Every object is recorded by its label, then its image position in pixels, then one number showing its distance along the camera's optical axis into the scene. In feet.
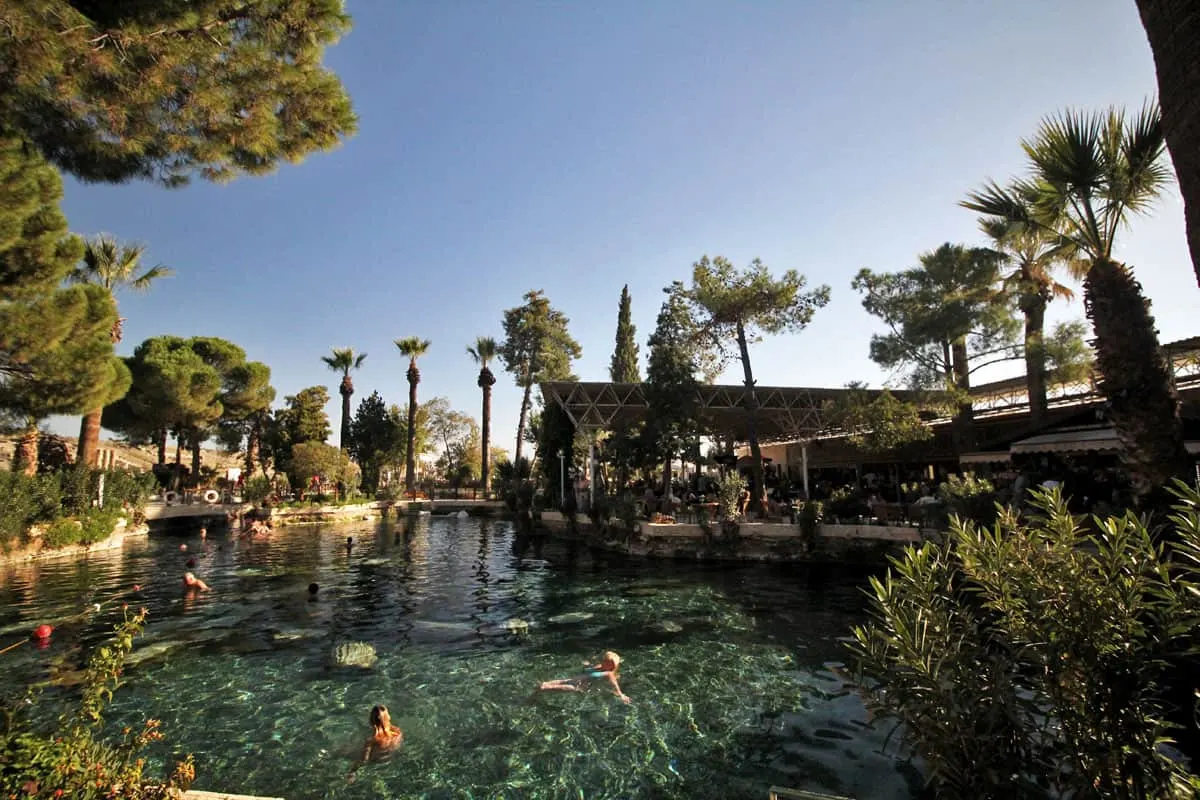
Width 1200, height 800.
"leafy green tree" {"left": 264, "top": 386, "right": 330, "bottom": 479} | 128.98
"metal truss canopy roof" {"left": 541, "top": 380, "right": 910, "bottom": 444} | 77.15
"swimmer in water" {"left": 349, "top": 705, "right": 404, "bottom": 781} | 18.90
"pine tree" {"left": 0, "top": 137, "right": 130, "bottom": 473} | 41.86
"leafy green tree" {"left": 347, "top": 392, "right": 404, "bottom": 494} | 150.41
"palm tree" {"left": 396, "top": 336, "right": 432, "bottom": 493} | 139.85
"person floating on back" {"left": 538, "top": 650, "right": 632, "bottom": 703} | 24.06
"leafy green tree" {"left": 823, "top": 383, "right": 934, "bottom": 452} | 58.23
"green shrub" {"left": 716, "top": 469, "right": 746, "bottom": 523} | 56.24
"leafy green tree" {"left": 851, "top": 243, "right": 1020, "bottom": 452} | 61.72
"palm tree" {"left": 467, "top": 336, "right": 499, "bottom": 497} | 147.23
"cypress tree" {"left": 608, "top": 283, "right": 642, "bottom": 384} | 136.77
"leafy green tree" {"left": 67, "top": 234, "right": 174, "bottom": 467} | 78.48
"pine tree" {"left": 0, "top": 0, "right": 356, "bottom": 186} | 17.58
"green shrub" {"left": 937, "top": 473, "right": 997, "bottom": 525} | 40.06
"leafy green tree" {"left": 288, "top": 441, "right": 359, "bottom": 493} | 115.34
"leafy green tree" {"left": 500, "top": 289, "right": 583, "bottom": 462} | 145.07
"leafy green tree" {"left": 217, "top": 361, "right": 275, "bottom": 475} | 128.26
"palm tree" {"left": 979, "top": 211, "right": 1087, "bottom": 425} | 55.88
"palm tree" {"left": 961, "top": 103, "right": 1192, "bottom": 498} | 26.02
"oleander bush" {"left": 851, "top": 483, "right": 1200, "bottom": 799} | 8.43
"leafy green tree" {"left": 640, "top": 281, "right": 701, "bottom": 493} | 70.69
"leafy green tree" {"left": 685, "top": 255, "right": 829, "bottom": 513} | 68.59
